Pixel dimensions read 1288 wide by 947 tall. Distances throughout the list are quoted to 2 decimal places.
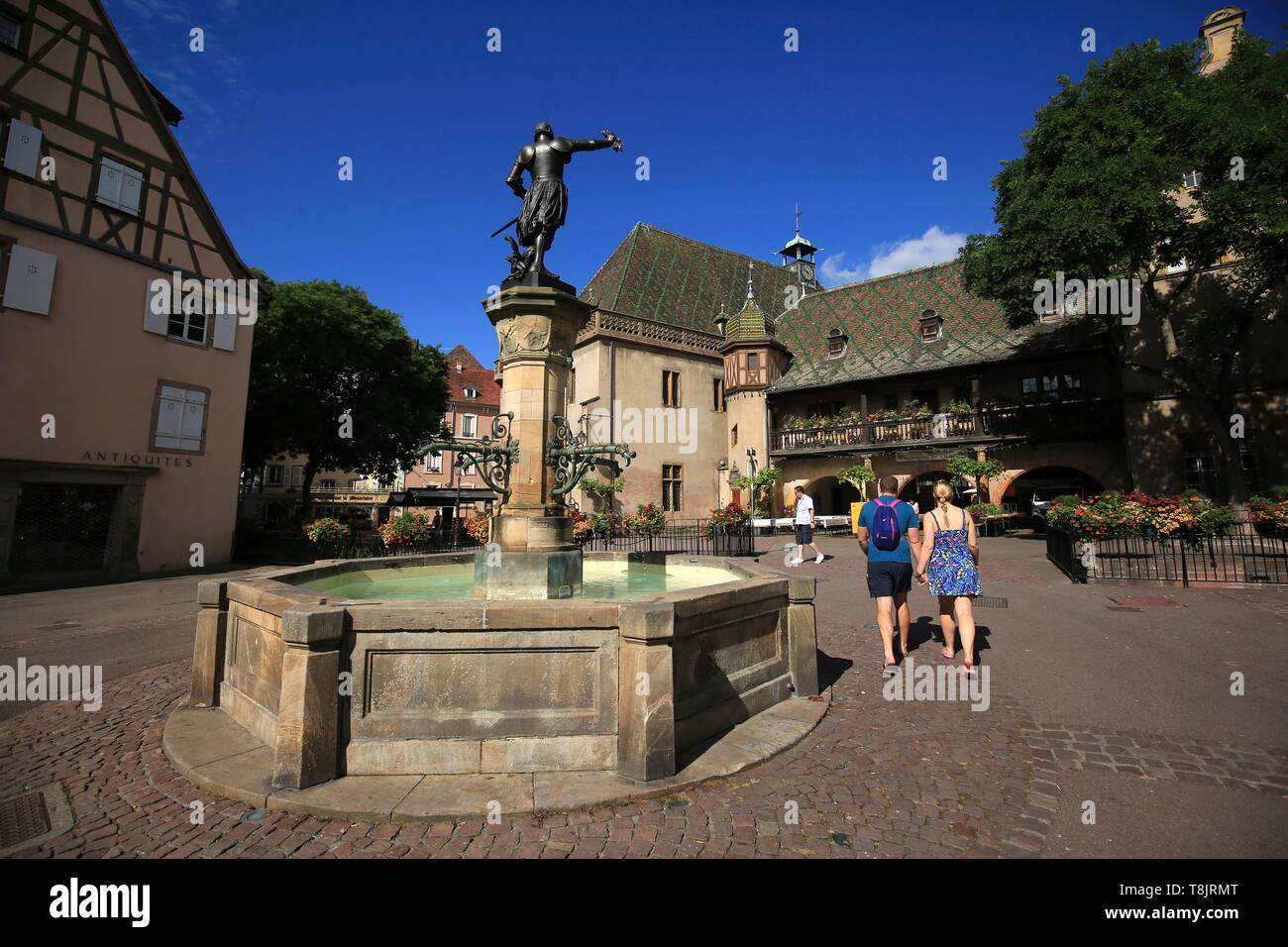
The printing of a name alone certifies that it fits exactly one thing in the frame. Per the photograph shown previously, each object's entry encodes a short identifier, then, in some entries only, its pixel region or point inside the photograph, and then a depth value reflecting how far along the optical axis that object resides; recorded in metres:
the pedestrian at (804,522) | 14.99
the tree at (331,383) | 24.70
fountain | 3.28
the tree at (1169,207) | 15.80
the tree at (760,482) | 27.62
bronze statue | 6.46
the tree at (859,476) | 25.80
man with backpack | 6.08
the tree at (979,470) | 22.66
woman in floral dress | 5.77
